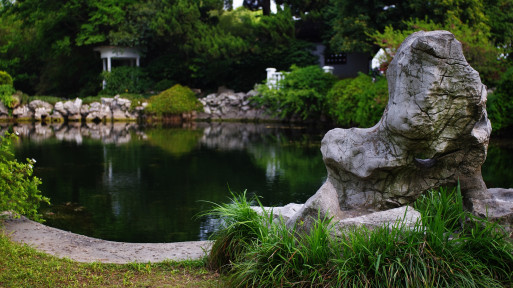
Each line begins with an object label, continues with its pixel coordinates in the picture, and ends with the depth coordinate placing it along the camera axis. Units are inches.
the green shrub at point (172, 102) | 959.6
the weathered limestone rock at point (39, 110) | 933.2
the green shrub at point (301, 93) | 835.4
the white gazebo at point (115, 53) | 1121.4
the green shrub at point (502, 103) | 552.1
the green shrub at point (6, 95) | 900.6
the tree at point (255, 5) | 1145.4
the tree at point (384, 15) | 696.4
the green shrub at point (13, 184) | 225.3
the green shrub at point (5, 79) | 932.6
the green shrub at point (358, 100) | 633.0
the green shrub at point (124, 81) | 1087.0
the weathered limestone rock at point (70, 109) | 946.1
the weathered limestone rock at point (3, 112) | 910.4
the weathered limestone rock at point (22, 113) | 924.6
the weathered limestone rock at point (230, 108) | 963.3
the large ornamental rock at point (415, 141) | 163.2
